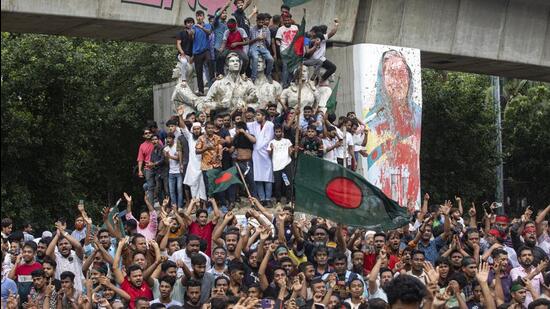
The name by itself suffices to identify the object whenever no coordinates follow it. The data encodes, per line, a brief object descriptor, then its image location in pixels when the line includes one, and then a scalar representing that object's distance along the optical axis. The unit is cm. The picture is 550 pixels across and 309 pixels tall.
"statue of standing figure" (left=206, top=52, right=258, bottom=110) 1962
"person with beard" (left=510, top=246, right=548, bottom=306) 1320
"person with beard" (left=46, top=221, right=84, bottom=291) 1279
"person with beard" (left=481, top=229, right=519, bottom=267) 1423
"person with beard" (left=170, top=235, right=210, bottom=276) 1275
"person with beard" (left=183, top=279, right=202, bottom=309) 1141
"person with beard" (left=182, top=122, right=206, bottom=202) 1802
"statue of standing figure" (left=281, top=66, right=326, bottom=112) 2003
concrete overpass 2170
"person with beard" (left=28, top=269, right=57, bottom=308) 1177
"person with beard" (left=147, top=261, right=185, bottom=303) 1193
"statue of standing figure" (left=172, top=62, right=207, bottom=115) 2036
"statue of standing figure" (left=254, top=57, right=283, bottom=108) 2005
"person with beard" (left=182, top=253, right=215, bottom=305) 1202
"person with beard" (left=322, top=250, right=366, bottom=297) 1237
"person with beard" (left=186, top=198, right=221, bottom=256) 1436
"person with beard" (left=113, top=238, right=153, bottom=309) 1169
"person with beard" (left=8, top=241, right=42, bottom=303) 1239
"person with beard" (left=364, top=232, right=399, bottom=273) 1408
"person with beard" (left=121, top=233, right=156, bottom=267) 1269
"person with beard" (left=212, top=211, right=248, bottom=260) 1317
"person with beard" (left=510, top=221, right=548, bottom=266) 1459
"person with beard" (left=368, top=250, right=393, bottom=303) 1225
